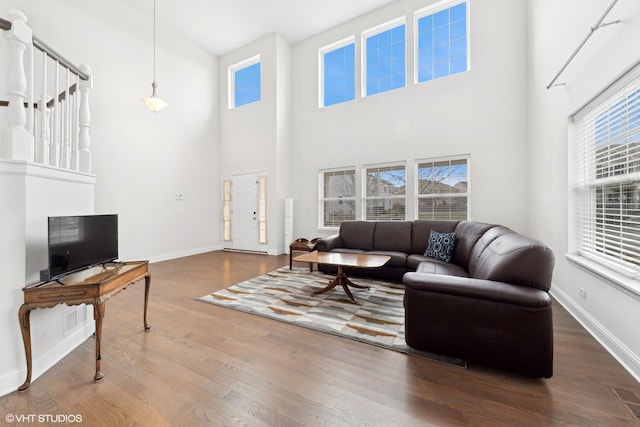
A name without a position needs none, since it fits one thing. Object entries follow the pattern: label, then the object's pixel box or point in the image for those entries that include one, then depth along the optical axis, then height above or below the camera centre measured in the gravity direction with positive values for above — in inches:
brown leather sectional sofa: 64.1 -26.9
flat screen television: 68.4 -8.5
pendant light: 168.6 +75.2
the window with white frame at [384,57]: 207.8 +132.2
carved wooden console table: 62.9 -21.1
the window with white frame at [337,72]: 229.0 +131.6
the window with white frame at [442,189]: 185.9 +18.5
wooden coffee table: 122.3 -24.4
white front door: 261.9 +0.7
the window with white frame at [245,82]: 263.1 +141.2
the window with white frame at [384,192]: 207.2 +18.2
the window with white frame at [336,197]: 227.8 +15.5
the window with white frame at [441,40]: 187.0 +131.9
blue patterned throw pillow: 142.3 -19.2
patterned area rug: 90.4 -42.4
